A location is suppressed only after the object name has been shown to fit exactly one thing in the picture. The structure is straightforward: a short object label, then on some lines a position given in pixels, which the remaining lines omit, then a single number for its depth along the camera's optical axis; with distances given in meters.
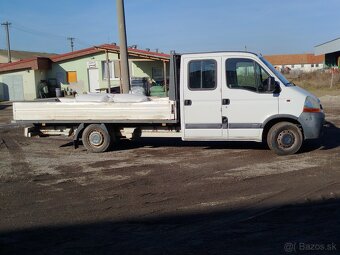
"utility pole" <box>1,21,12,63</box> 70.56
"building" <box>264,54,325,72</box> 114.25
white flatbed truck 9.38
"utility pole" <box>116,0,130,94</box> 16.38
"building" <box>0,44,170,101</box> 36.50
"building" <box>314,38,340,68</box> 59.59
